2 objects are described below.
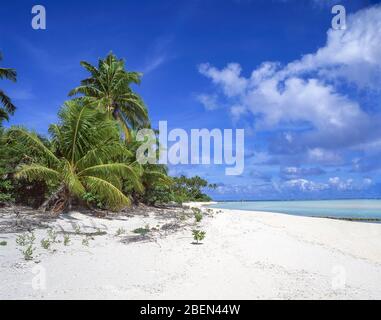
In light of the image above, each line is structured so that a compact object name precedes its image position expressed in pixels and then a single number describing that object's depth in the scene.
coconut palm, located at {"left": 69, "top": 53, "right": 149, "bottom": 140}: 20.92
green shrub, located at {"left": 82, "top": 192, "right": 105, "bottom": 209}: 14.42
